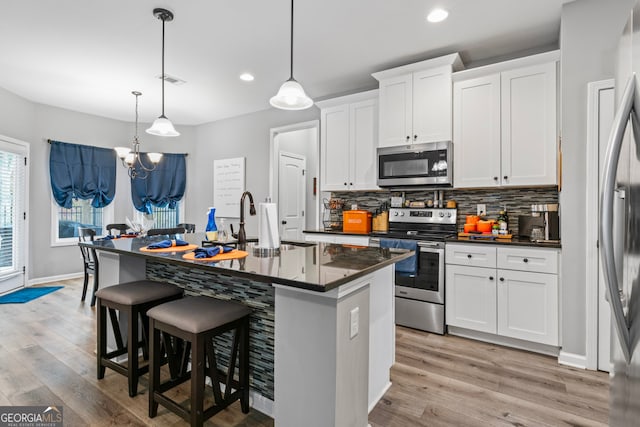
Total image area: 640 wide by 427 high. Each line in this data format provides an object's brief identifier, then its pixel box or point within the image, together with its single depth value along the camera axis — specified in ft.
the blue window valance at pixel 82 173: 16.61
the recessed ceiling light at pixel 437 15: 8.55
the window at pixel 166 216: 20.30
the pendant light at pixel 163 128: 9.35
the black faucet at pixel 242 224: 6.76
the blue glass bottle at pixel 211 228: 7.53
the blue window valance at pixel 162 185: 19.43
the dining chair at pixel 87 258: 13.25
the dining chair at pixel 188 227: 17.38
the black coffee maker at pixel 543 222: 9.35
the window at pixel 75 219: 17.01
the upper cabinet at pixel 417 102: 10.72
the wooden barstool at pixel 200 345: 5.14
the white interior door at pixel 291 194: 17.35
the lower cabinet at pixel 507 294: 8.73
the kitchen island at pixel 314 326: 4.49
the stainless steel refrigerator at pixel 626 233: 2.85
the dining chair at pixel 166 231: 14.35
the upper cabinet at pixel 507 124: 9.38
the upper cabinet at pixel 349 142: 12.75
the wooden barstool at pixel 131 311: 6.45
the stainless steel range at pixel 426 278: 10.23
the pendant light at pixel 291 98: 6.98
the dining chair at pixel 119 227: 15.38
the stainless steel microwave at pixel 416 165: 10.71
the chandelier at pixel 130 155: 13.84
